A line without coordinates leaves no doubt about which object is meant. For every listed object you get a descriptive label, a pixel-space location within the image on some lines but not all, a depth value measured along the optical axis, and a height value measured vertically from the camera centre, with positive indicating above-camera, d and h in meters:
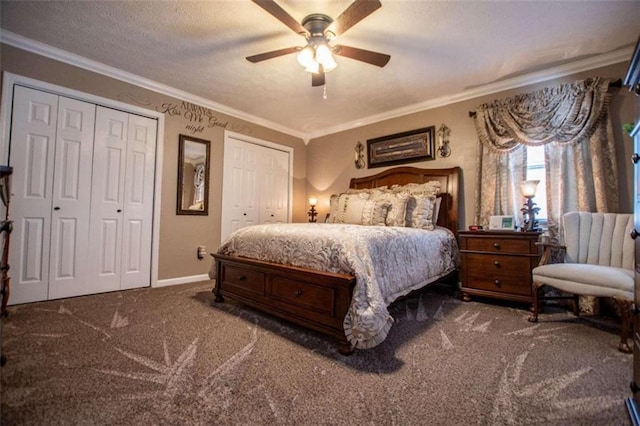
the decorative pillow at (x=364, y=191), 3.66 +0.44
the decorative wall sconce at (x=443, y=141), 3.63 +1.10
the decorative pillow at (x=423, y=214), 3.00 +0.12
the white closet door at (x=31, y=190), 2.52 +0.27
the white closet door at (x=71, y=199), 2.72 +0.20
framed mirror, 3.57 +0.59
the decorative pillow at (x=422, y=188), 3.33 +0.46
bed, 1.67 -0.38
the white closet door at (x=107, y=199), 2.94 +0.23
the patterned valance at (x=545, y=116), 2.60 +1.14
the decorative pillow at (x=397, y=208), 2.98 +0.18
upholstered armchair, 1.84 -0.30
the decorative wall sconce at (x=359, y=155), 4.46 +1.10
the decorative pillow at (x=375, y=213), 2.99 +0.12
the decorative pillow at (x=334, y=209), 3.42 +0.18
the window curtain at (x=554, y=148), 2.57 +0.80
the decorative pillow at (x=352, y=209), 3.12 +0.17
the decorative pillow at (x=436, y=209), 3.25 +0.19
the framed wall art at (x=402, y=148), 3.78 +1.10
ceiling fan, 1.93 +1.39
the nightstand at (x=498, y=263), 2.53 -0.36
